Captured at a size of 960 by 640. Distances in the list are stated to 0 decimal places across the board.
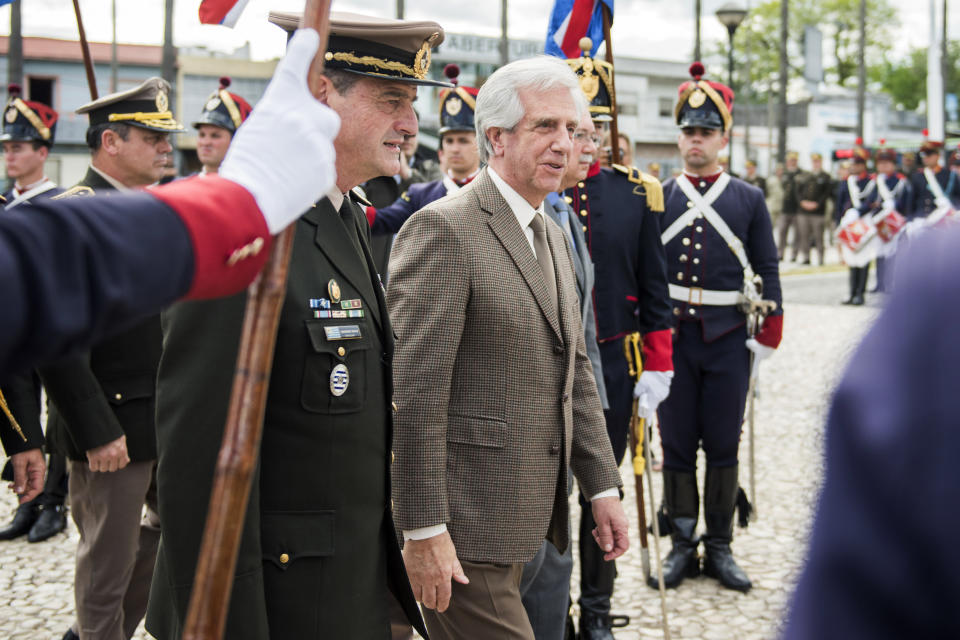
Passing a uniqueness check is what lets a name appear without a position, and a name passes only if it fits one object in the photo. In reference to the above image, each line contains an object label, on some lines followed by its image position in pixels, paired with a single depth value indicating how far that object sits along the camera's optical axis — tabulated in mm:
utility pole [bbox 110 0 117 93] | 27859
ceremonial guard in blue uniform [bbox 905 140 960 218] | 15120
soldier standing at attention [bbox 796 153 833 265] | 21484
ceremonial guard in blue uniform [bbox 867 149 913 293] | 15242
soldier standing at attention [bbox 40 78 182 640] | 3344
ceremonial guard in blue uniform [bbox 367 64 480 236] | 5371
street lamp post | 14727
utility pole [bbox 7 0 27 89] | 14099
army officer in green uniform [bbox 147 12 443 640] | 1968
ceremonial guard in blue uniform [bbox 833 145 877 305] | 15312
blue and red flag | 4719
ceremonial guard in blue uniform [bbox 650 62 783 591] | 4996
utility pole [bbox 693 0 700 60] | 16984
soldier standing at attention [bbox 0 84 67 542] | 3819
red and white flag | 2037
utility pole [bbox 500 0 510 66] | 23125
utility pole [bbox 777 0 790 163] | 24484
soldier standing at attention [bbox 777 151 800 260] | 22266
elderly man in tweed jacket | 2541
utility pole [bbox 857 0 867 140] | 31281
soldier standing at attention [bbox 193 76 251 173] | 6590
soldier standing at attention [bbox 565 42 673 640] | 4320
